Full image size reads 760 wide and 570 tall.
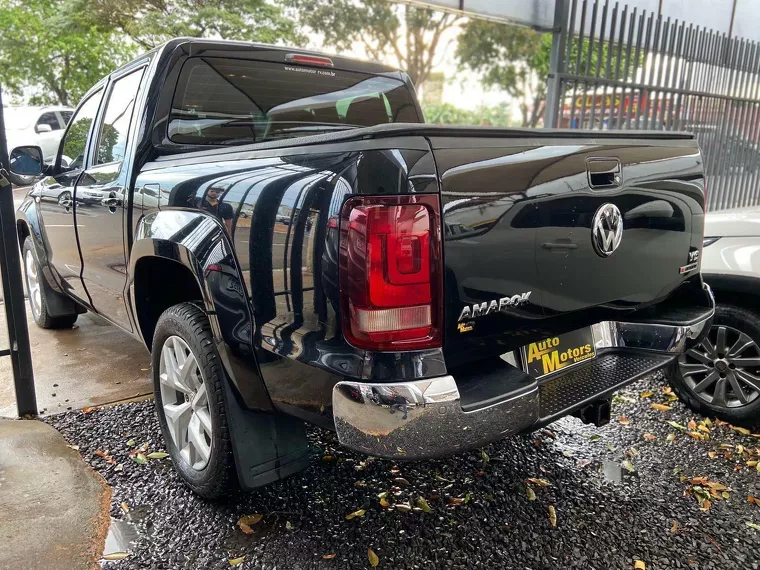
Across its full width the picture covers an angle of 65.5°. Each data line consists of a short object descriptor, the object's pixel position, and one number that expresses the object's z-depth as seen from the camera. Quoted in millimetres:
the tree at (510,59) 20828
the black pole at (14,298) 3143
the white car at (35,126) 13133
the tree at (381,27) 18094
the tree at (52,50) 16109
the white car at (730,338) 3119
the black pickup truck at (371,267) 1689
